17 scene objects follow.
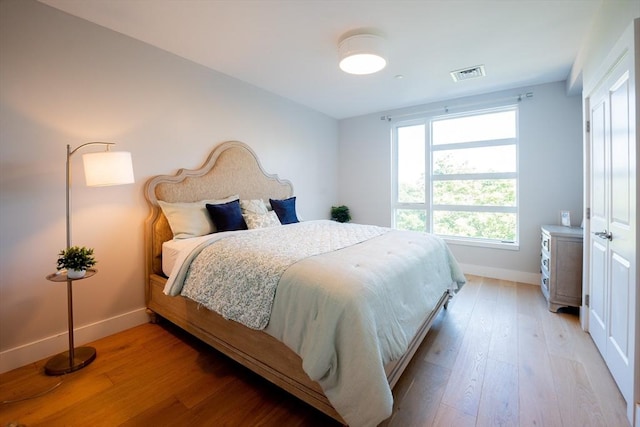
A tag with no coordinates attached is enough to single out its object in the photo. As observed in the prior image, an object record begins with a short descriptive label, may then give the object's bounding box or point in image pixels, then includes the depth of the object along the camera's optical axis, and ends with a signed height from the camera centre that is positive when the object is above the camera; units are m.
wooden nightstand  2.58 -0.57
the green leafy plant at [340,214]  4.84 -0.07
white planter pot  1.82 -0.42
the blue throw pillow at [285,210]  3.28 +0.00
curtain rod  3.46 +1.46
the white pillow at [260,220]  2.78 -0.10
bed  1.21 -0.61
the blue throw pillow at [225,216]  2.64 -0.06
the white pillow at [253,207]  2.95 +0.04
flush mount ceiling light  2.27 +1.33
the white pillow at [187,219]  2.45 -0.08
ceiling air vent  3.00 +1.54
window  3.73 +0.50
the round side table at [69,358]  1.83 -1.05
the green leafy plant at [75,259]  1.81 -0.32
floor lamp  1.86 +0.21
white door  1.46 -0.08
